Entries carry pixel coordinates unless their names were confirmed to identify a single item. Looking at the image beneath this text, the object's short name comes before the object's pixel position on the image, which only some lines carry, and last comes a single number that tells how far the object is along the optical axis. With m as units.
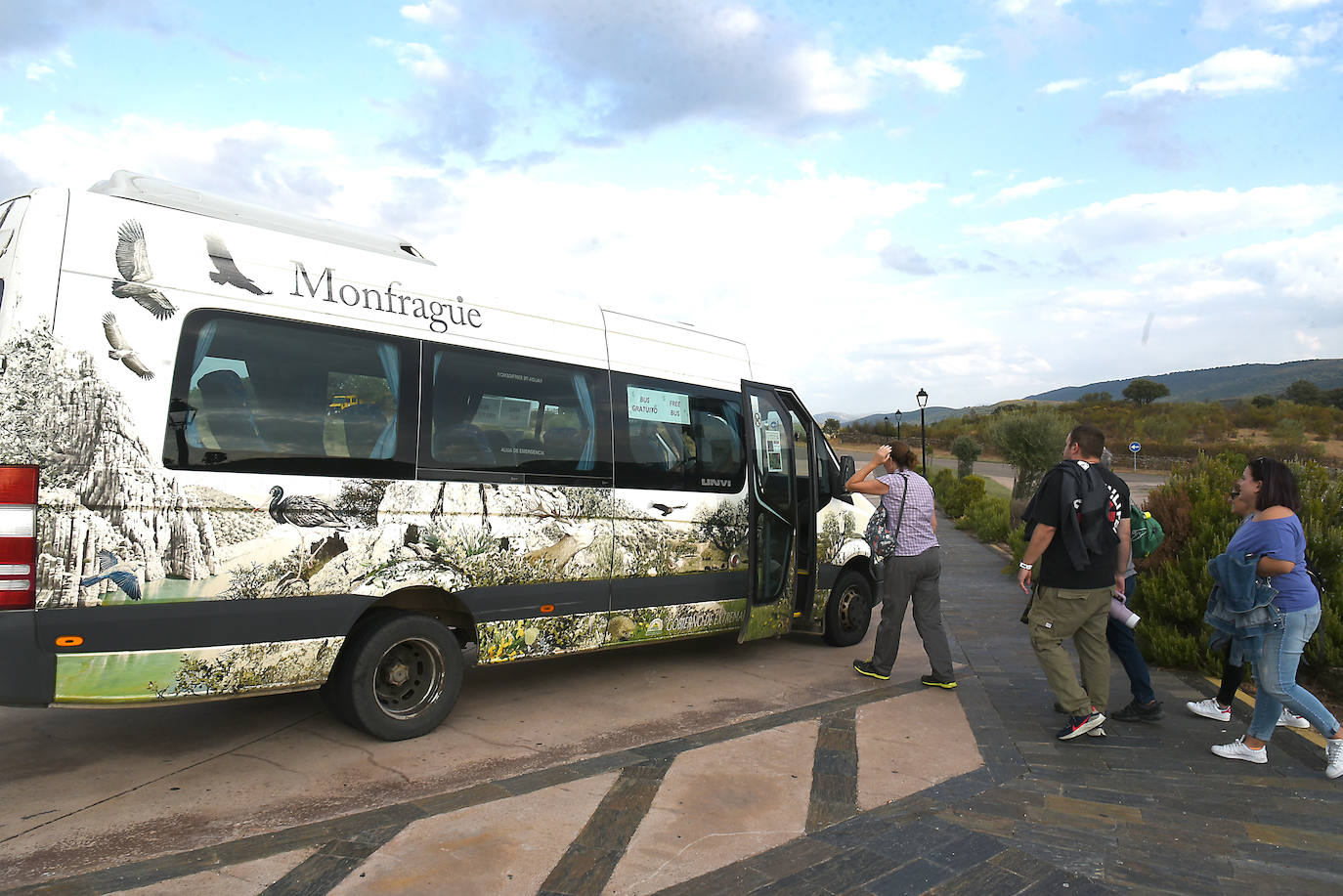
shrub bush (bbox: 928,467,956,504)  28.98
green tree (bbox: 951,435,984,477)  40.75
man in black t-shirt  5.62
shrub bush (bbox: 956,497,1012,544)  19.03
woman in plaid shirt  7.08
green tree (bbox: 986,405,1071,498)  29.94
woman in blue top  5.04
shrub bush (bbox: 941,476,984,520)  25.05
